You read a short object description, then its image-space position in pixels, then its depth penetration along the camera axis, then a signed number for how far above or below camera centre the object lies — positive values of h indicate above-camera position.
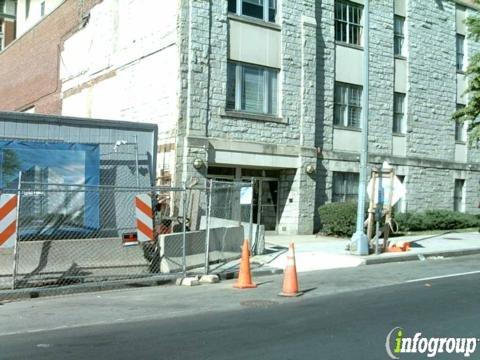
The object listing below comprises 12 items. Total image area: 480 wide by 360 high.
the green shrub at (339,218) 20.16 -0.82
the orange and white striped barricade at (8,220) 10.09 -0.60
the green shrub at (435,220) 22.70 -0.95
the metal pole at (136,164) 15.26 +0.61
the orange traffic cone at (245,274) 11.02 -1.54
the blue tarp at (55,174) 12.30 +0.27
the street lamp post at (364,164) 15.70 +0.82
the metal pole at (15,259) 10.02 -1.25
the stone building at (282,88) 19.06 +3.86
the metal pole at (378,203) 16.02 -0.24
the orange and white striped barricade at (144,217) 11.35 -0.54
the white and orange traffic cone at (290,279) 10.01 -1.46
